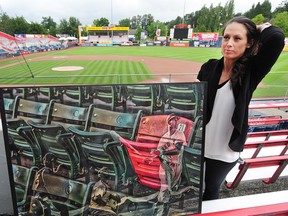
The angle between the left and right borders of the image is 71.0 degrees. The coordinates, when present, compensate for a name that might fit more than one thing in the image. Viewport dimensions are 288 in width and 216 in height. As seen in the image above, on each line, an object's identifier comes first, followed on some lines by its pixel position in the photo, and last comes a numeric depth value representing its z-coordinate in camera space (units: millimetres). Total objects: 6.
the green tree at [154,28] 53156
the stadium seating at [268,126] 3796
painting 768
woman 991
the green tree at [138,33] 51844
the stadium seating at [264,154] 1887
